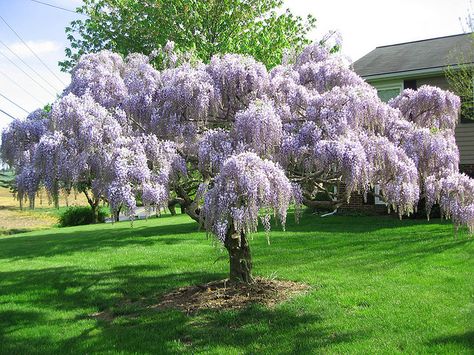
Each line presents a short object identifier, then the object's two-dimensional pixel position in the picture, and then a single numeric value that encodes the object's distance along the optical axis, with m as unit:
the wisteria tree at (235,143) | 6.96
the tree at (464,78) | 16.92
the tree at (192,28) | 18.77
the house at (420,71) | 18.50
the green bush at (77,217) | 31.92
